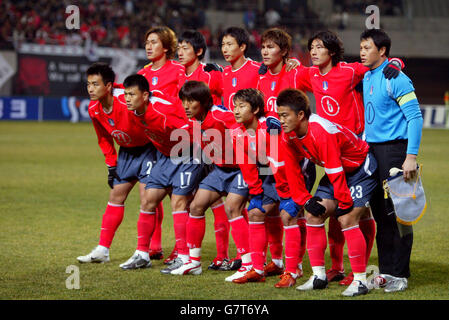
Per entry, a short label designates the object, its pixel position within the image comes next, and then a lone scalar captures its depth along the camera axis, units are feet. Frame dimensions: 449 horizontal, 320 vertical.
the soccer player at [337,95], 37.88
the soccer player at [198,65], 44.78
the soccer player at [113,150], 42.19
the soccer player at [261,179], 37.17
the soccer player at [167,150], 40.63
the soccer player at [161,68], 46.11
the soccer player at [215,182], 39.47
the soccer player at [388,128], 35.17
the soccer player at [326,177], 34.01
